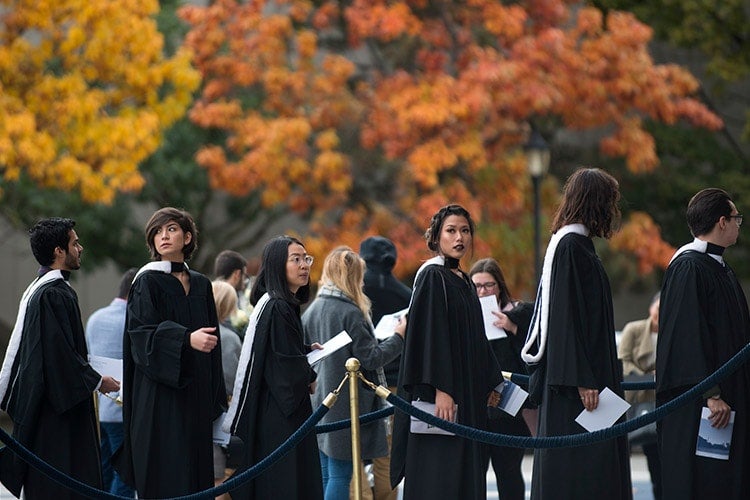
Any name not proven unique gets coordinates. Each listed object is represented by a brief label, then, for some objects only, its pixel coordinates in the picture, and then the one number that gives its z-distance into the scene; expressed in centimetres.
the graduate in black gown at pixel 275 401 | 1727
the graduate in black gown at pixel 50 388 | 1725
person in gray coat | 1989
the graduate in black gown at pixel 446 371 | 1680
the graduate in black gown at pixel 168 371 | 1680
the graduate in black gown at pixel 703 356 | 1656
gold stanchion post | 1589
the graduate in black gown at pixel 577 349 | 1598
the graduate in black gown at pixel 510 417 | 2034
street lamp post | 3725
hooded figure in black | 2294
